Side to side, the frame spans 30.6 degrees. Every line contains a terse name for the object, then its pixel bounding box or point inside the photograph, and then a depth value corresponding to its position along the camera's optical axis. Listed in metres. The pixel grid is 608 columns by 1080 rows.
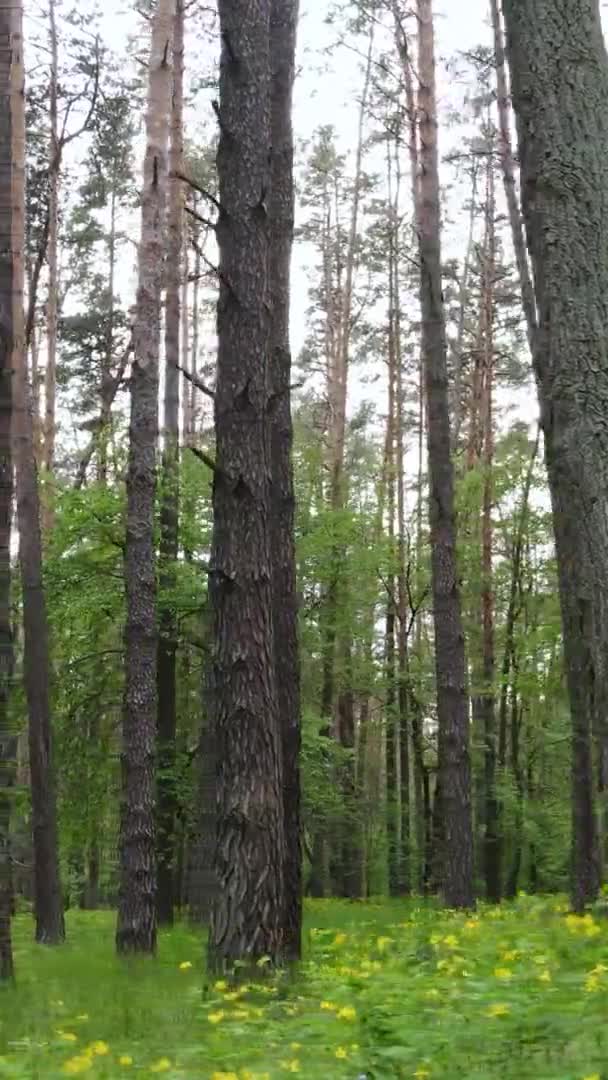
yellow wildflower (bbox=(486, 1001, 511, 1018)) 3.49
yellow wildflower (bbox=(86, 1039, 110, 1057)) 4.00
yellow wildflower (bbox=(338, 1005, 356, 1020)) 3.84
